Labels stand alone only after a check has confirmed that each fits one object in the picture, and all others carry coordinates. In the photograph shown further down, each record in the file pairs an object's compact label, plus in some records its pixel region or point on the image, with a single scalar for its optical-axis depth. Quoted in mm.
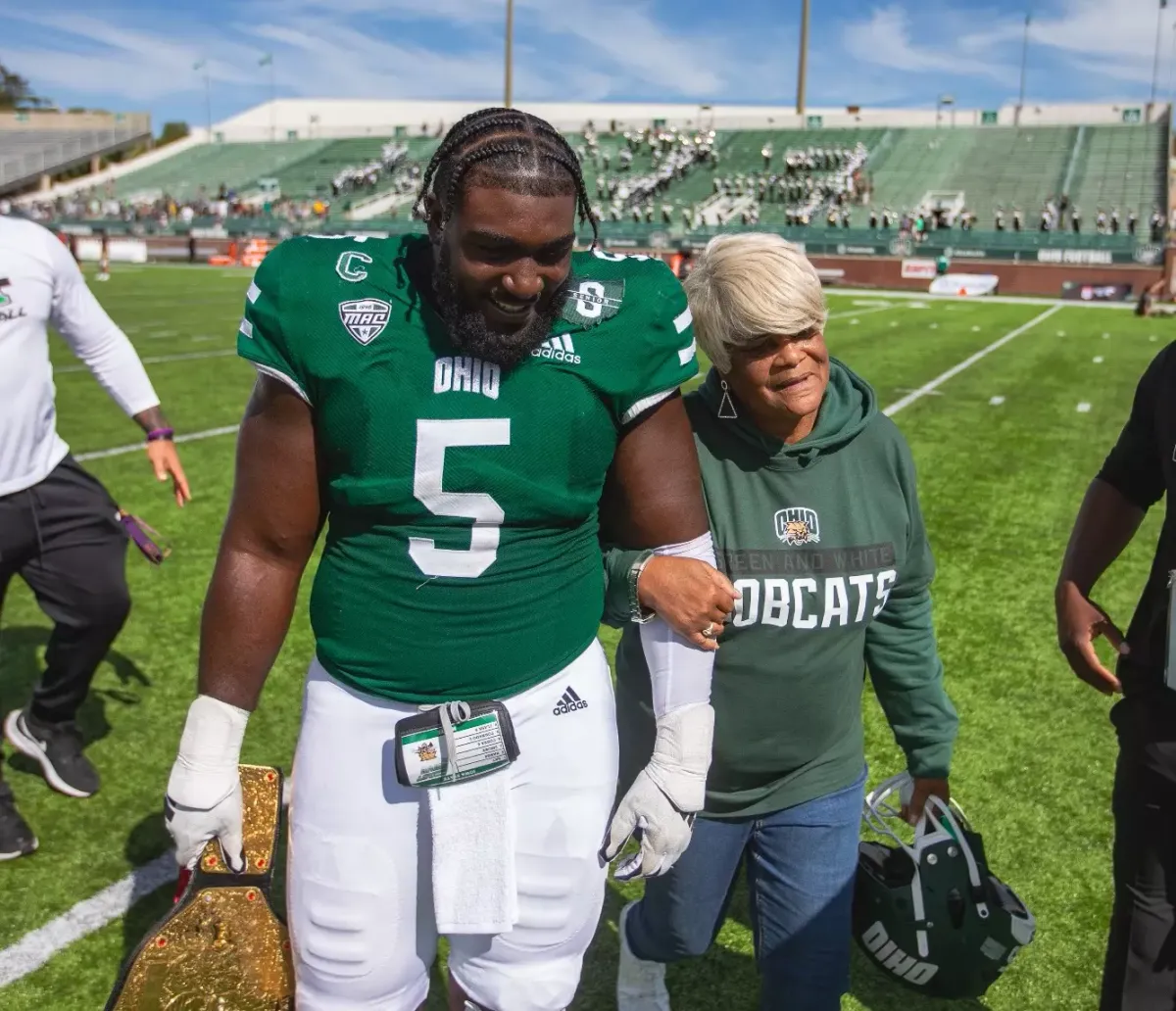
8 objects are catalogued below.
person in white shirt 3174
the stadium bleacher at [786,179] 38750
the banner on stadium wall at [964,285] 30688
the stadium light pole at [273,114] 72688
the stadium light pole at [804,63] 57656
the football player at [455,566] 1691
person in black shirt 2104
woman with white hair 2121
